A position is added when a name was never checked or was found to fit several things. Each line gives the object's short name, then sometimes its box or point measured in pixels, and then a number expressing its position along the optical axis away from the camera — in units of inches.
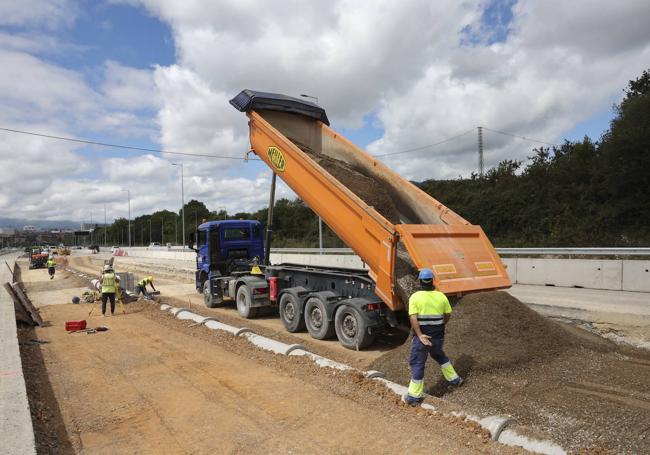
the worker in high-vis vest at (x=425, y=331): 191.5
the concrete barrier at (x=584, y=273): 456.8
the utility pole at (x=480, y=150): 1540.4
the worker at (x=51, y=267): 1081.8
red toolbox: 390.8
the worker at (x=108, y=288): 468.5
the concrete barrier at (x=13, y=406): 147.3
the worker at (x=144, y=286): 573.9
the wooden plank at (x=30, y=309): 427.8
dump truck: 263.7
